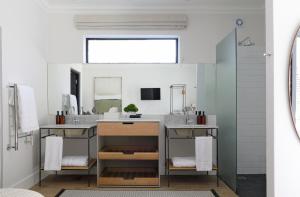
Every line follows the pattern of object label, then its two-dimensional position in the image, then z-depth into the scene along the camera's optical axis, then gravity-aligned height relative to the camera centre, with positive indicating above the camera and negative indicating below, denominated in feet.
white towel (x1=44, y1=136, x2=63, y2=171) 12.34 -2.10
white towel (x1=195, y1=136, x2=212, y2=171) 12.40 -2.06
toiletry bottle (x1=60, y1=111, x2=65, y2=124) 14.12 -0.75
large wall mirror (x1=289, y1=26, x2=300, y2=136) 6.28 +0.43
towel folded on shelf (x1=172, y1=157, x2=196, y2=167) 12.54 -2.46
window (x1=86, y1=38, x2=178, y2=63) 15.16 +2.74
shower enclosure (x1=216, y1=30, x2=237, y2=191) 11.63 -0.10
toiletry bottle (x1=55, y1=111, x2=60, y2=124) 14.08 -0.75
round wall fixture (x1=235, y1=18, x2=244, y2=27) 14.65 +3.97
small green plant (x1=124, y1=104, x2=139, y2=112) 14.08 -0.23
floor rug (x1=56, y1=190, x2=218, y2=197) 11.26 -3.45
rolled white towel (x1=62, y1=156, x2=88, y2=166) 12.50 -2.42
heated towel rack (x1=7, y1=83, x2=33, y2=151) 10.62 -0.21
